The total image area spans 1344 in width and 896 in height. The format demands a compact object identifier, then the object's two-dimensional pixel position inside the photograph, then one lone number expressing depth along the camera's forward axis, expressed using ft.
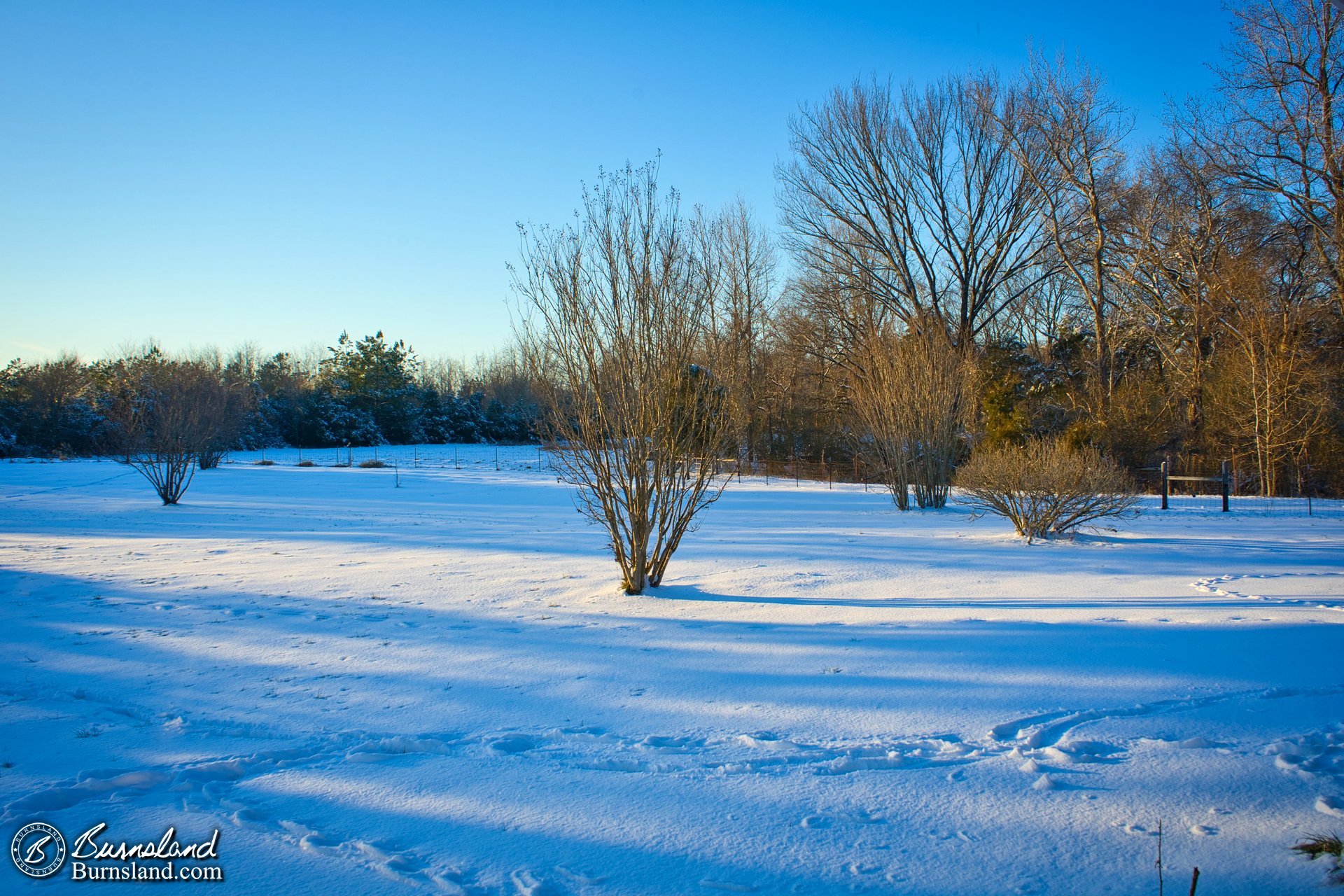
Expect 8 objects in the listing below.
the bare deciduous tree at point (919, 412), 56.65
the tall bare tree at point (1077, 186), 85.61
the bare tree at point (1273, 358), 68.39
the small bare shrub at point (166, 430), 62.90
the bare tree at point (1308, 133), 66.69
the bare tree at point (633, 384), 23.88
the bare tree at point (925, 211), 96.37
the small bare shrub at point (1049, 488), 36.55
